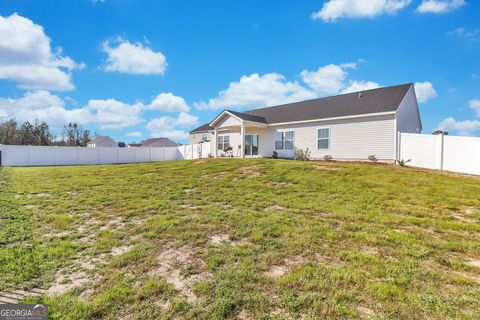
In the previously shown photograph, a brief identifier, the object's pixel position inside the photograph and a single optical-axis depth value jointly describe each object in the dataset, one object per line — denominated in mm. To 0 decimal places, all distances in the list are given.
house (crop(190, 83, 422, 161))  14641
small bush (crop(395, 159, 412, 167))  13391
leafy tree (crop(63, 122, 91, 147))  52231
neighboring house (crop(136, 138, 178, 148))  54031
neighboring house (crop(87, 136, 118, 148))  53844
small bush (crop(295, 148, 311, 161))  17434
